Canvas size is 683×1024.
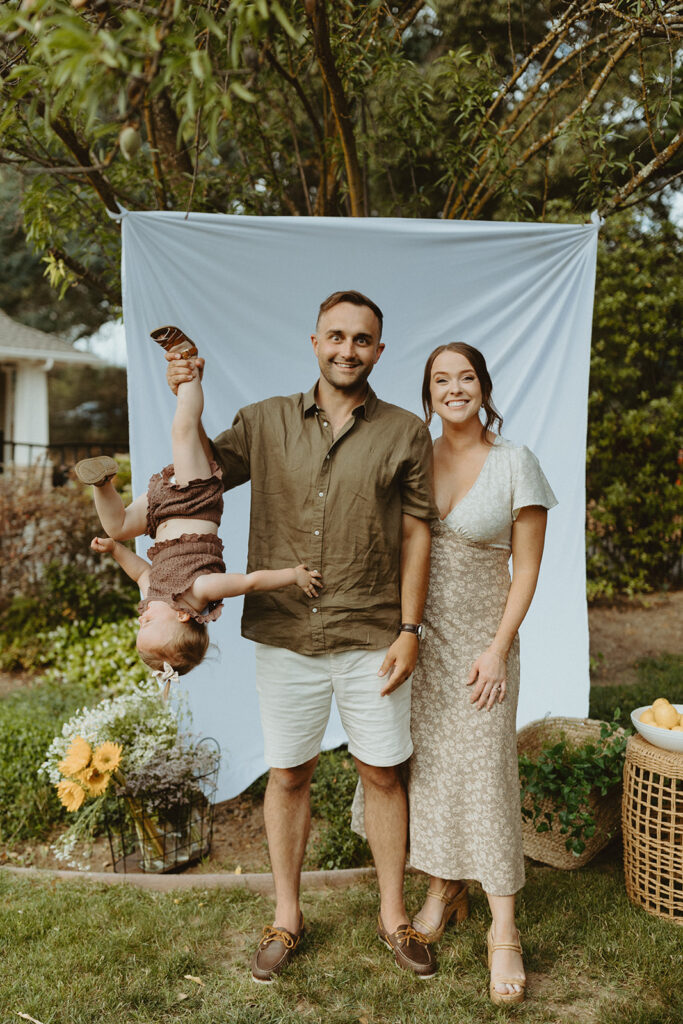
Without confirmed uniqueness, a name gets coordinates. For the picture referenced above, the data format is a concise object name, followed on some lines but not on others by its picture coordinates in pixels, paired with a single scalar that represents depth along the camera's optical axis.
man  2.12
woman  2.18
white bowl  2.44
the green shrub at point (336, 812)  2.92
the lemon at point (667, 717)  2.52
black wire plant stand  2.84
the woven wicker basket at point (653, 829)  2.44
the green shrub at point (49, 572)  5.08
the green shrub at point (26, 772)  3.13
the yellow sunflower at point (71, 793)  2.72
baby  2.00
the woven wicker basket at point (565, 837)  2.77
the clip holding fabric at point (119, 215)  2.82
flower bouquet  2.74
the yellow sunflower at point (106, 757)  2.71
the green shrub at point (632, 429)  6.22
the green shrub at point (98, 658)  4.29
